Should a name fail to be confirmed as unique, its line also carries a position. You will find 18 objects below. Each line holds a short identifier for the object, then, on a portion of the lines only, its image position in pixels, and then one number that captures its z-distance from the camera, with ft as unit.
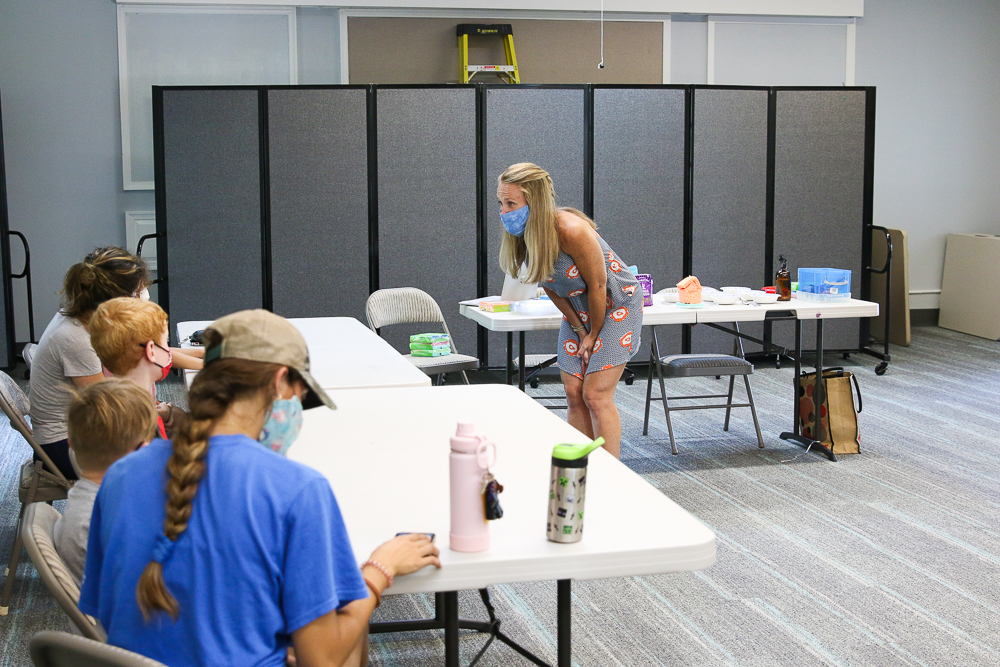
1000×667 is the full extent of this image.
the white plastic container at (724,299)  14.98
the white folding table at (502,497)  4.98
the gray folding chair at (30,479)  9.35
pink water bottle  4.83
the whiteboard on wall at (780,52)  24.48
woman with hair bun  9.09
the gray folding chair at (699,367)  14.62
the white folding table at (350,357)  9.55
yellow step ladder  22.35
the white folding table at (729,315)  13.83
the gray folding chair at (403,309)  15.89
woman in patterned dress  11.58
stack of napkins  15.70
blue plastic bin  15.34
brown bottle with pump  15.26
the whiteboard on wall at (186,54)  21.97
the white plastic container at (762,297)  15.27
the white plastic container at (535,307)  14.24
